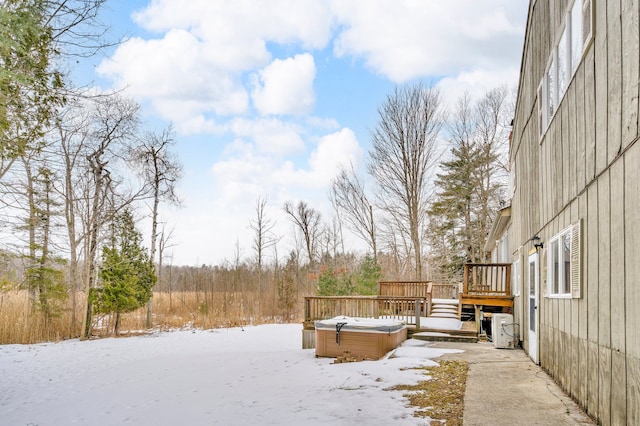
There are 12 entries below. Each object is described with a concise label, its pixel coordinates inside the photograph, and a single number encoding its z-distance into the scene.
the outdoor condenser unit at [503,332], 9.31
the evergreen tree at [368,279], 16.89
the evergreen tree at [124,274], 14.28
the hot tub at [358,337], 9.62
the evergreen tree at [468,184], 24.14
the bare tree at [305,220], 30.02
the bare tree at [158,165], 18.11
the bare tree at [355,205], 25.36
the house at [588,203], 3.31
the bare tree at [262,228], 25.77
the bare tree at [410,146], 21.86
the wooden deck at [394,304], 11.74
